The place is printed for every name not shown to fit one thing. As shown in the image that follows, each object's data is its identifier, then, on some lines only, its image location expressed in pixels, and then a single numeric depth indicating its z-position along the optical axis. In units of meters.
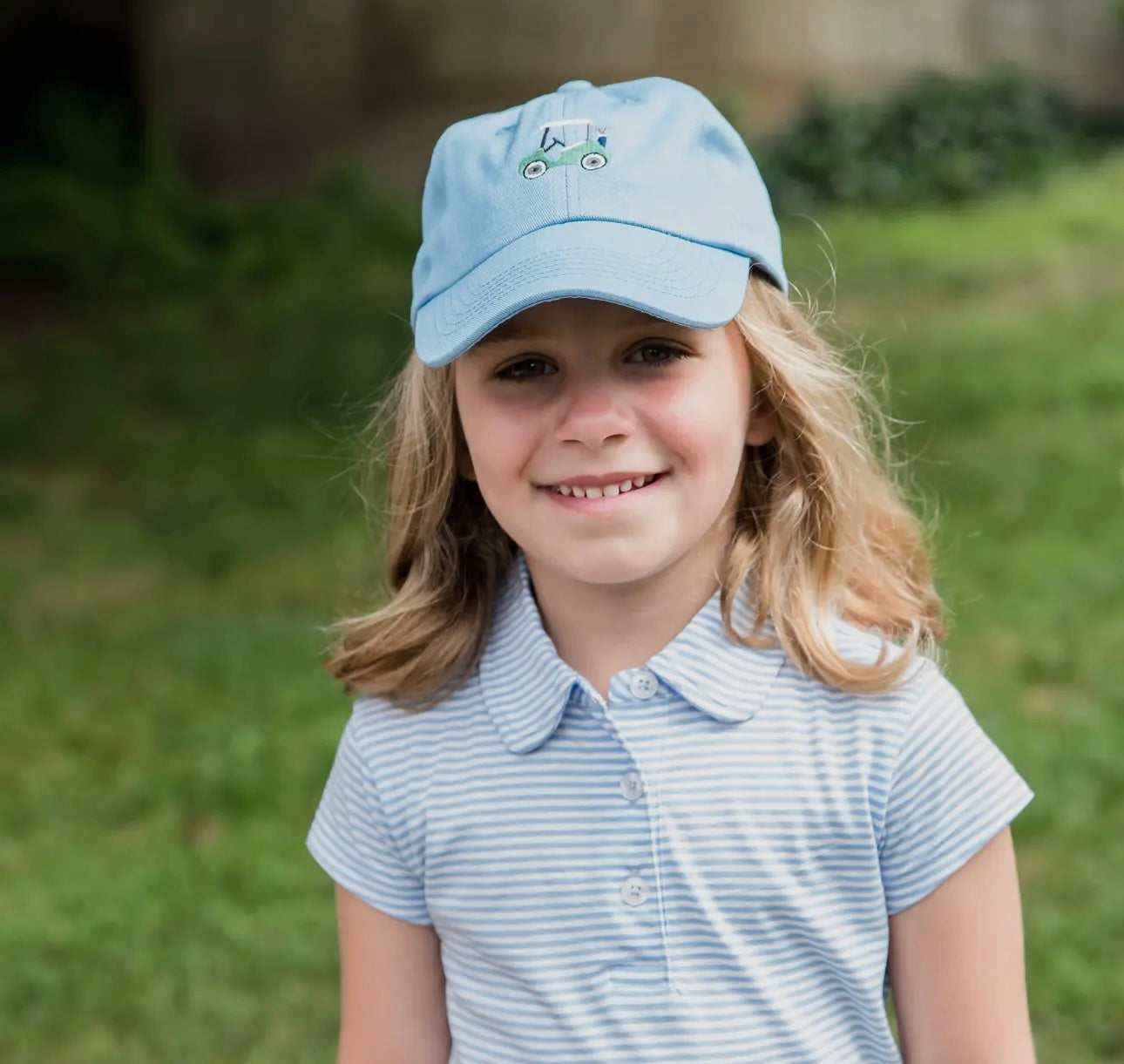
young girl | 1.65
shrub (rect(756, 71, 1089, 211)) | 9.73
